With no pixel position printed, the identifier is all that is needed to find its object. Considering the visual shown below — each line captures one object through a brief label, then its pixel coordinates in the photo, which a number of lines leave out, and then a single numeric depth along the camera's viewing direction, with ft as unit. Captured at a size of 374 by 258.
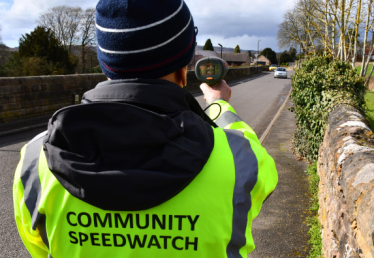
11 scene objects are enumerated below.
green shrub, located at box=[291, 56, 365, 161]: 18.65
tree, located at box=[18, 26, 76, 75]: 70.74
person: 3.12
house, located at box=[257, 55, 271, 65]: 366.22
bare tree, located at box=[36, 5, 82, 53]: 146.72
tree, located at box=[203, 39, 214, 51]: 302.08
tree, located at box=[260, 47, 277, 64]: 375.88
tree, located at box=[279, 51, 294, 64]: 341.21
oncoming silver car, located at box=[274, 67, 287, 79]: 136.87
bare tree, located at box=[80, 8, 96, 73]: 143.33
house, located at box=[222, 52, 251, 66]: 332.39
